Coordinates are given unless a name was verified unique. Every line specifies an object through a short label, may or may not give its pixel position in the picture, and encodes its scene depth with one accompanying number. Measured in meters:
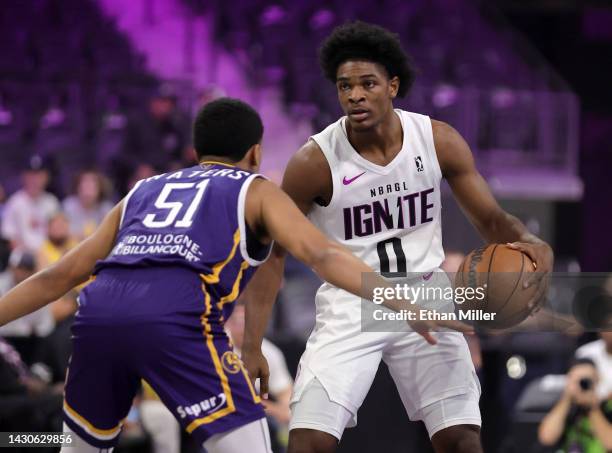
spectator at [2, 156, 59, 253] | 20.56
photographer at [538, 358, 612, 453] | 12.81
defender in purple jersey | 6.83
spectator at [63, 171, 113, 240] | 20.56
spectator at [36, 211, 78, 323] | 19.14
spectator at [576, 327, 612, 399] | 13.02
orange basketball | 8.33
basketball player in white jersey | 8.77
